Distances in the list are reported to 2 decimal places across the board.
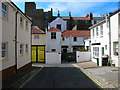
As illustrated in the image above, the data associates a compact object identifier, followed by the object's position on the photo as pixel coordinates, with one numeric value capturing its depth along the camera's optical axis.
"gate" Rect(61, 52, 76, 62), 19.96
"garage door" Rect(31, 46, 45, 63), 18.11
